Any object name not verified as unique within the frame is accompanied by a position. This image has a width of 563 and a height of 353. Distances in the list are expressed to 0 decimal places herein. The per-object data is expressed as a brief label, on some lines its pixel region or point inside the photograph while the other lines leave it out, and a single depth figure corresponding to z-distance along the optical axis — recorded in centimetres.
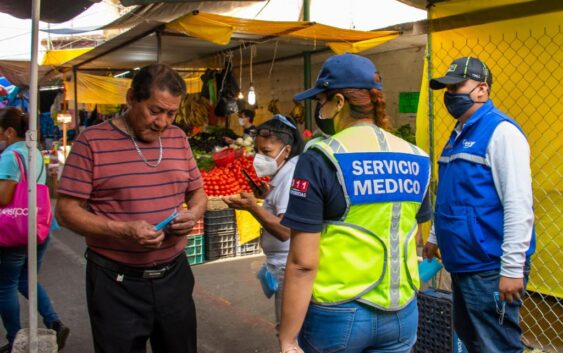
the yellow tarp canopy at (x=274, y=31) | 586
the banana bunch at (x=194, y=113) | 1103
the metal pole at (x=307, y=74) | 924
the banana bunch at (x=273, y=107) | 1138
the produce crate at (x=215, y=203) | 689
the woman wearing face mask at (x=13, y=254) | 367
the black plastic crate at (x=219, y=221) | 695
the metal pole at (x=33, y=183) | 291
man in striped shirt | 239
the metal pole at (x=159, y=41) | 669
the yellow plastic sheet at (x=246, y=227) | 712
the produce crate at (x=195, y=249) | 685
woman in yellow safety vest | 188
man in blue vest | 264
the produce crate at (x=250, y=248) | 734
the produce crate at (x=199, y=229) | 688
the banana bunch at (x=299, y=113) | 1036
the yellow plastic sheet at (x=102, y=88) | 1282
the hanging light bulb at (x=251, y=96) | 891
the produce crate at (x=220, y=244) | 703
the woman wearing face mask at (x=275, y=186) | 289
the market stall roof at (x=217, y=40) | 599
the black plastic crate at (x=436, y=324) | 339
